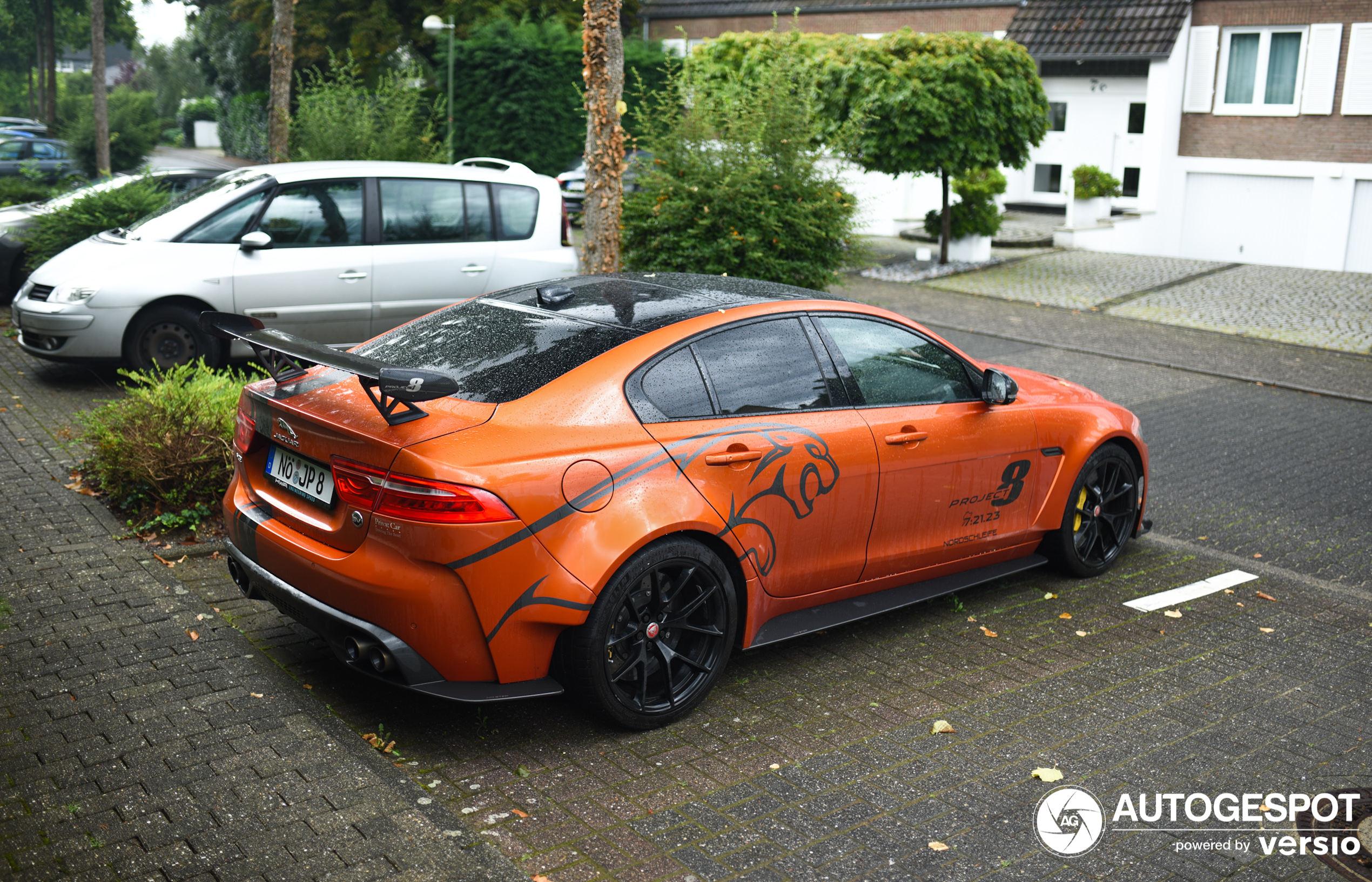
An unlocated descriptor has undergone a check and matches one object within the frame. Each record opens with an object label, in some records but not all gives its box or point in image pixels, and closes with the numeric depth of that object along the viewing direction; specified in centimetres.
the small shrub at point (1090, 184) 2417
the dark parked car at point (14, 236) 1241
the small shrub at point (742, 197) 1039
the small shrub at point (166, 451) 660
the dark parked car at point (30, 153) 2469
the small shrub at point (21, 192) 1664
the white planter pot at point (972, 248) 2209
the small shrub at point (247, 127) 4259
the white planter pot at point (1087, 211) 2438
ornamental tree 1886
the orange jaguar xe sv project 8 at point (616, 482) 410
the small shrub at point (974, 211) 2188
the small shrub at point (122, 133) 2545
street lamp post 2491
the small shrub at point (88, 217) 1168
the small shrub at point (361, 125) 1405
